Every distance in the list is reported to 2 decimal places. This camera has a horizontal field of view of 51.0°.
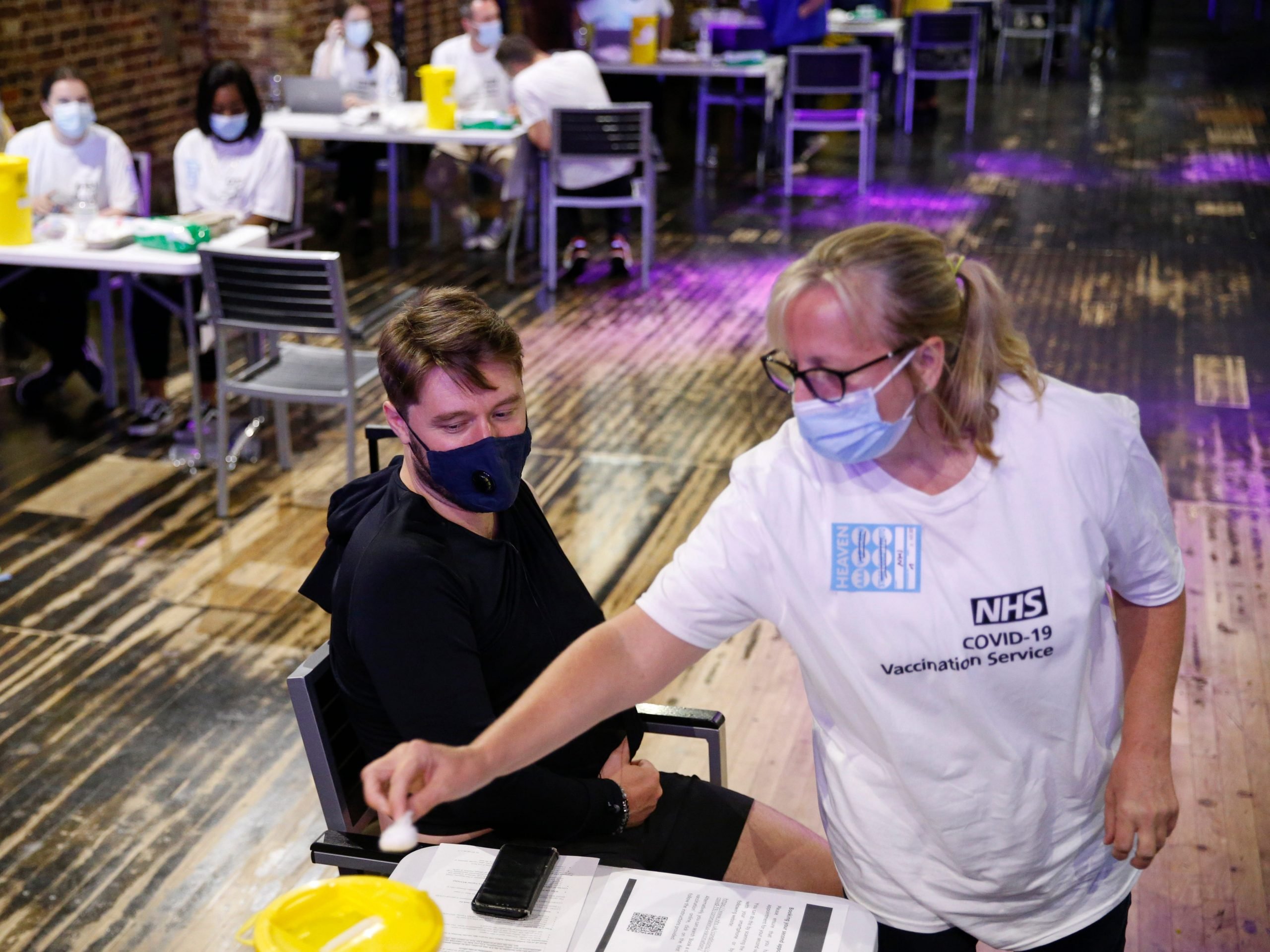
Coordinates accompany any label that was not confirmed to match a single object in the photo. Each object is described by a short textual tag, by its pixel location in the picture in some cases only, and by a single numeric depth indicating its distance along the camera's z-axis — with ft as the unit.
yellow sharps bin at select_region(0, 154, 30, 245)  14.92
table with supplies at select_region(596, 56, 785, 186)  27.68
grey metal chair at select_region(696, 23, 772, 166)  29.37
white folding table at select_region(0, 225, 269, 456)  14.28
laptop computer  23.31
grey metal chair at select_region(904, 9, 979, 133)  33.04
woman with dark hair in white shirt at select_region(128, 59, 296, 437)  16.79
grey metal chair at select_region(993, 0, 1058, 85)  40.06
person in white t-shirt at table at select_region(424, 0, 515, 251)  23.98
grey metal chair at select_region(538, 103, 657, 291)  20.84
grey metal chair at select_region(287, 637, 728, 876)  5.66
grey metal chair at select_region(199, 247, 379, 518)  13.24
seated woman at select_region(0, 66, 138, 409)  16.34
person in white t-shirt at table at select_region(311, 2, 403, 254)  24.31
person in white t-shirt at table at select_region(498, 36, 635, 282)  21.63
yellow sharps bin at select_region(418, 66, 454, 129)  21.65
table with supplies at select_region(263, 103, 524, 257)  21.43
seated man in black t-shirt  5.57
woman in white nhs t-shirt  4.62
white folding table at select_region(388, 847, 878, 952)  4.54
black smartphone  4.75
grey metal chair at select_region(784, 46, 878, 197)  27.22
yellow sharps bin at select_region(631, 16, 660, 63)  28.35
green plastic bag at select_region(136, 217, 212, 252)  14.55
